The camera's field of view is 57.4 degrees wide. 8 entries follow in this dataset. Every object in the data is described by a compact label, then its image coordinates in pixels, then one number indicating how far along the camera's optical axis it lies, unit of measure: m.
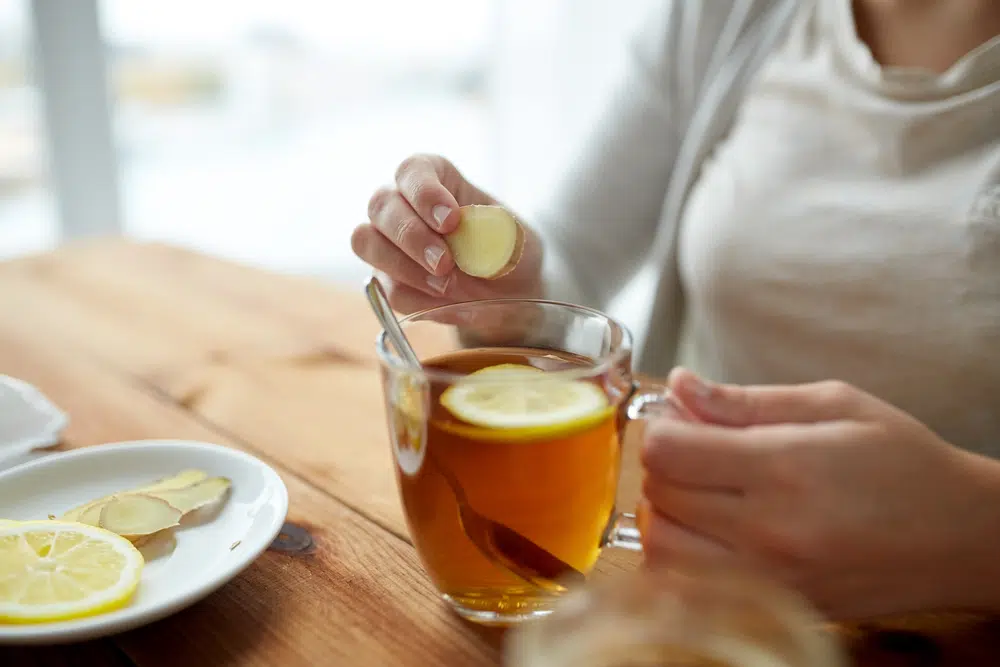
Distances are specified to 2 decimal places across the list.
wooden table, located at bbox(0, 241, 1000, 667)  0.46
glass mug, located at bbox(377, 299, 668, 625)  0.44
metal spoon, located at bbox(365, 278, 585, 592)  0.45
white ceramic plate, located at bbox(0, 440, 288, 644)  0.43
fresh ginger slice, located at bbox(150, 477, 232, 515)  0.55
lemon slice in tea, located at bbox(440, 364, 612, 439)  0.43
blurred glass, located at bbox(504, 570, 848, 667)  0.34
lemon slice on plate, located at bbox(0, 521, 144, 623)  0.44
